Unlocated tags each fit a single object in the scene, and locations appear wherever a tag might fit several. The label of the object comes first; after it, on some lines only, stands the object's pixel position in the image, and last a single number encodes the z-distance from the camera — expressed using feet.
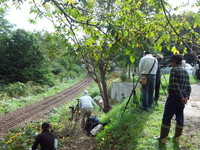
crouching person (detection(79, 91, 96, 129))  25.09
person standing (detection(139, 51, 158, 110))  18.38
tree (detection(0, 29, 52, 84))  77.82
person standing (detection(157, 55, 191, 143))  12.24
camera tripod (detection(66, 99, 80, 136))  26.81
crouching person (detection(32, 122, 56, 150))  13.73
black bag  23.52
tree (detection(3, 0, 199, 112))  11.05
